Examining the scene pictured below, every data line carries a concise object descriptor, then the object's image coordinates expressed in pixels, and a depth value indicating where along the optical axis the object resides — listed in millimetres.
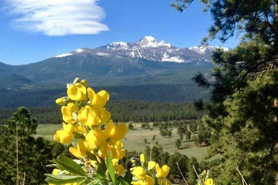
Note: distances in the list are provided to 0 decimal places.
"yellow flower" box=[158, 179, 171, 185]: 432
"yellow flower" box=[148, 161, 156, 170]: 425
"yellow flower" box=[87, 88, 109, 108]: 325
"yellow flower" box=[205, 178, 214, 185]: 502
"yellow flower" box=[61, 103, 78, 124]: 330
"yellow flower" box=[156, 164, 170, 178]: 433
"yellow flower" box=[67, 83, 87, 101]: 329
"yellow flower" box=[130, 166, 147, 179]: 384
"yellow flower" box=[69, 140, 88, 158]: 312
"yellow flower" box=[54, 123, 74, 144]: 326
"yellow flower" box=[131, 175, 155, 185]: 381
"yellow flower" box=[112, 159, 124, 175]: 346
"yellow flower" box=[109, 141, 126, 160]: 324
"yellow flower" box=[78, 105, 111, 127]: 315
